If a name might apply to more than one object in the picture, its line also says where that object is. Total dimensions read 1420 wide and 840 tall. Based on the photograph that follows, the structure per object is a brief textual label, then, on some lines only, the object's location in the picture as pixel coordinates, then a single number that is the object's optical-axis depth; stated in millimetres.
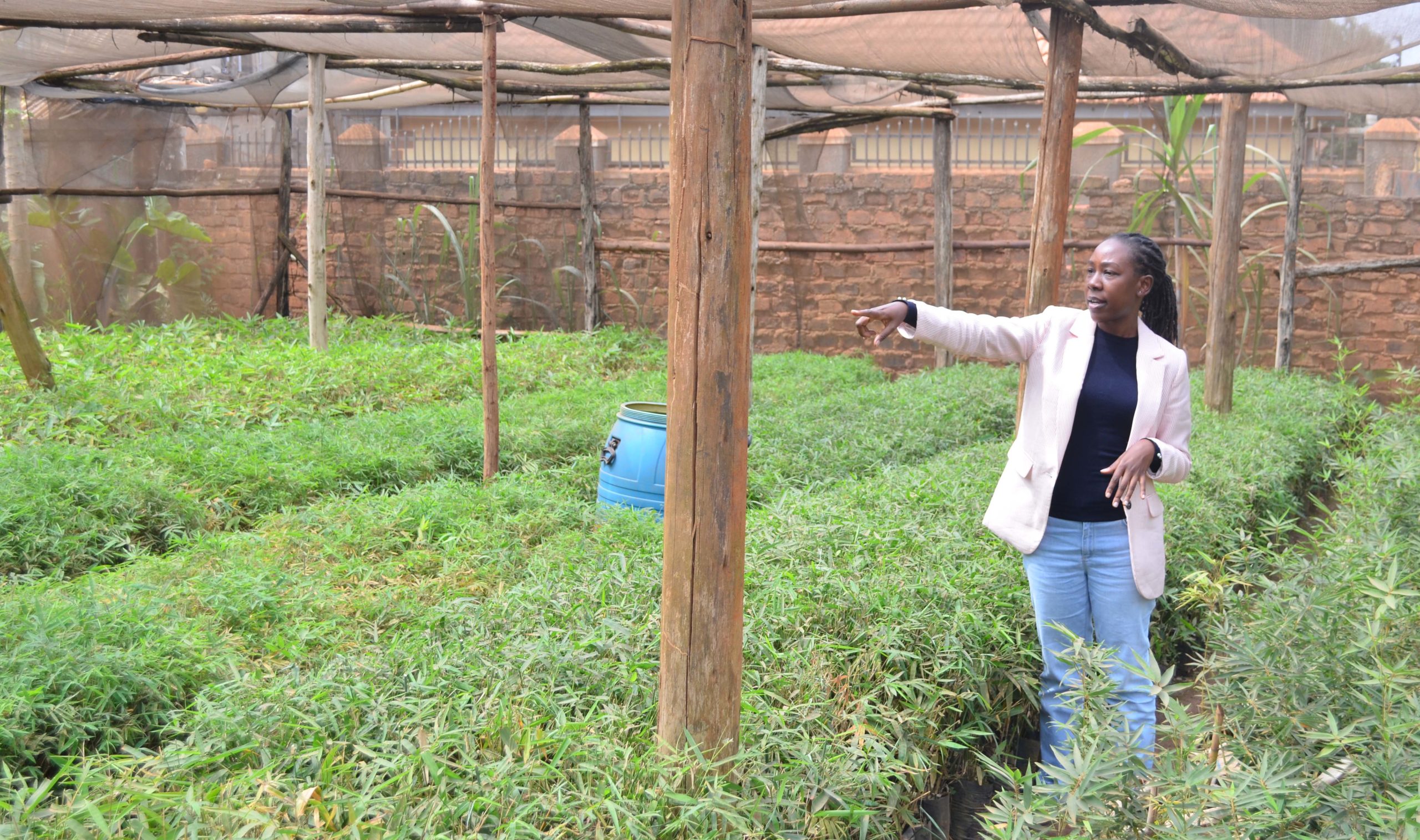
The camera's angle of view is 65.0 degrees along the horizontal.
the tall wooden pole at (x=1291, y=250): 8867
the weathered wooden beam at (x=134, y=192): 8898
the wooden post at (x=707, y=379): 2098
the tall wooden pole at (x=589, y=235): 10789
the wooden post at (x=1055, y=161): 4289
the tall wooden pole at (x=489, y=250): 5273
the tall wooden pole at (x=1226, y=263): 7266
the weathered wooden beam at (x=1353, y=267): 8859
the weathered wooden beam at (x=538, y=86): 8562
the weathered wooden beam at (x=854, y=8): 4852
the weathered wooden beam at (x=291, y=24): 5559
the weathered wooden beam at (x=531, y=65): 7121
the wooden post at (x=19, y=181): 8922
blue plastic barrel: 4727
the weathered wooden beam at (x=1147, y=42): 4230
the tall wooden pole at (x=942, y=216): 9727
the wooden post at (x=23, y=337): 6059
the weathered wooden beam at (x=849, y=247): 10016
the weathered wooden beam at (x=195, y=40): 6461
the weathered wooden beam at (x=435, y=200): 10867
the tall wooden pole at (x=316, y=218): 8430
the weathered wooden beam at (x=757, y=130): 6617
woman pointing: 2846
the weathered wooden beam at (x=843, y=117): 9375
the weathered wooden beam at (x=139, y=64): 7778
